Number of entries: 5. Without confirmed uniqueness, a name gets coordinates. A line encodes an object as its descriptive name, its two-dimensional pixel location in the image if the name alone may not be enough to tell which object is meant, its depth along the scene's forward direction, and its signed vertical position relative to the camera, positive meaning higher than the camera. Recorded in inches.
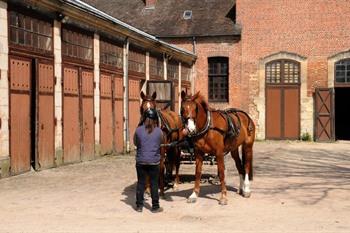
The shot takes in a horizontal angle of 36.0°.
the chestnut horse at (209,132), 346.3 -17.8
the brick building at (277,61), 1101.1 +93.3
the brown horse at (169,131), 369.7 -19.4
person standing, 321.7 -30.2
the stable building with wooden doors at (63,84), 495.5 +24.9
